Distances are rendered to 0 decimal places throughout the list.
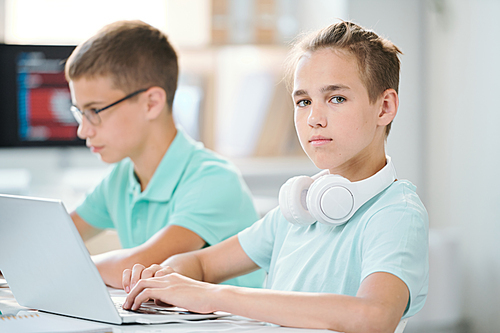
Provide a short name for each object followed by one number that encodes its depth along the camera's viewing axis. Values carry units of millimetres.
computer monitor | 4291
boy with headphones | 1831
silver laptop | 1795
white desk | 1816
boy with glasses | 2421
